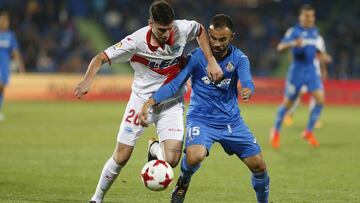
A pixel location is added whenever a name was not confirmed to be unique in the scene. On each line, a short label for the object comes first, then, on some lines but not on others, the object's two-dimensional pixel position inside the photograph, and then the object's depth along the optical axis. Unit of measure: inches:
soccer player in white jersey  566.9
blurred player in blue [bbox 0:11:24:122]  1389.0
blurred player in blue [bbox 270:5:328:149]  1076.5
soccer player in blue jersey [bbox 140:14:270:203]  558.9
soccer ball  539.8
